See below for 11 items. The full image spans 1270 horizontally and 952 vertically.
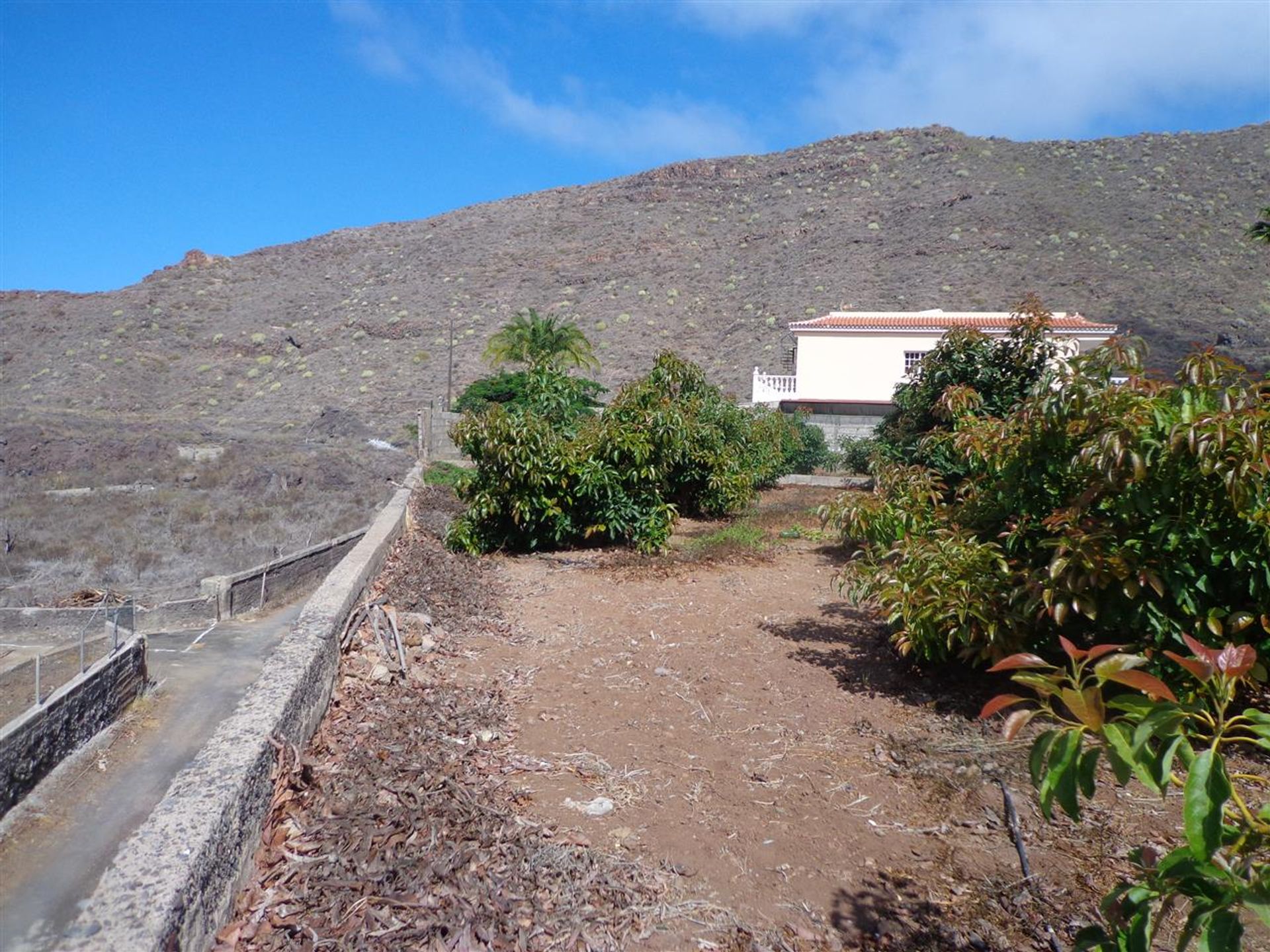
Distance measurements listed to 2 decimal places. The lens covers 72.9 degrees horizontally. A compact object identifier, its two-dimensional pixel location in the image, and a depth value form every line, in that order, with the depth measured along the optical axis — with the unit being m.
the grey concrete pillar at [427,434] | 26.42
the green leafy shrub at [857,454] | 20.09
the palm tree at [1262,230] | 9.10
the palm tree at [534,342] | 29.39
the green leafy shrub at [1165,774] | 1.35
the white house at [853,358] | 26.33
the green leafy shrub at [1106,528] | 3.81
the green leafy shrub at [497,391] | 25.66
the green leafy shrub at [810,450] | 21.94
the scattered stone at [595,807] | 3.84
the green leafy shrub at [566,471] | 10.12
